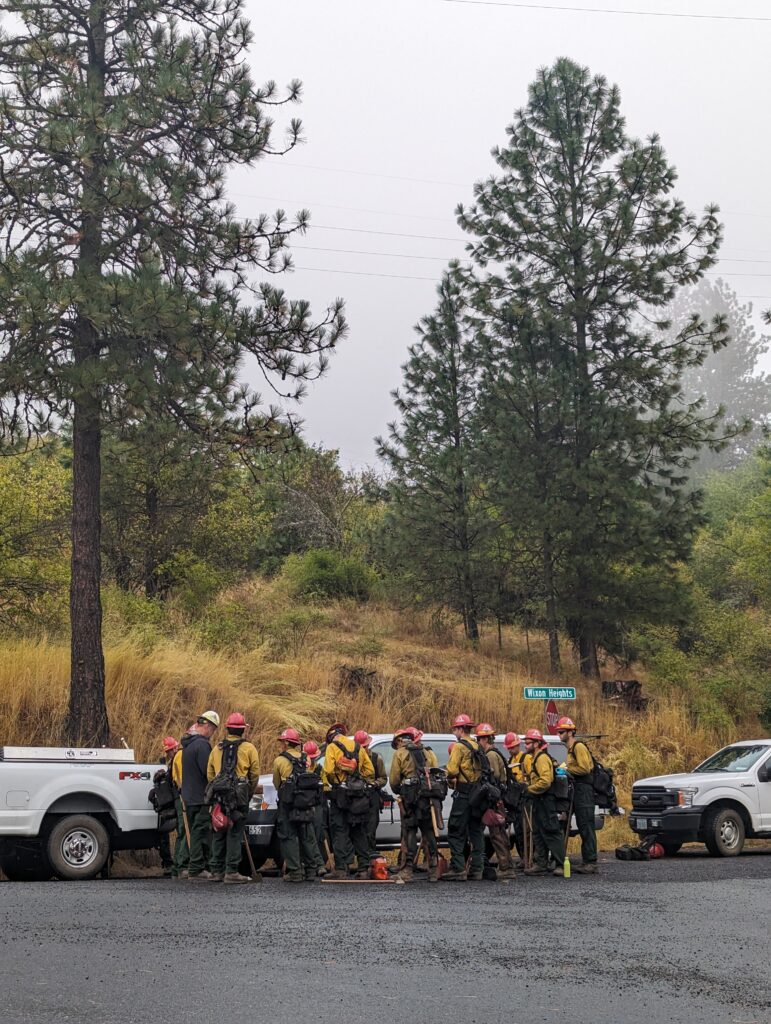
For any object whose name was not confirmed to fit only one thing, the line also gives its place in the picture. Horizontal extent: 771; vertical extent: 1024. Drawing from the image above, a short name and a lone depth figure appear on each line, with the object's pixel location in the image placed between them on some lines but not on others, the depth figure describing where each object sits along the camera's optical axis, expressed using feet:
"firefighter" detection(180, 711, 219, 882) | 44.04
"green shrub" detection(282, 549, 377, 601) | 106.93
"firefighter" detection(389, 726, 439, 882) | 45.32
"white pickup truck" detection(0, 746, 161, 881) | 42.55
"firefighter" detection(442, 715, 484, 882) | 46.01
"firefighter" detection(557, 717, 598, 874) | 47.91
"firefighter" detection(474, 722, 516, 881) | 46.14
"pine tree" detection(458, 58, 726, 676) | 90.43
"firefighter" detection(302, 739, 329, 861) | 45.24
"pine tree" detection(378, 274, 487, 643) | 97.40
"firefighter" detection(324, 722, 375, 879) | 44.65
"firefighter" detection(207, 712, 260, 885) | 42.93
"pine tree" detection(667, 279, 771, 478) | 326.44
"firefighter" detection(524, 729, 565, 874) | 46.83
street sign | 62.90
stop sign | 65.31
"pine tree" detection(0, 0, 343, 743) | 52.06
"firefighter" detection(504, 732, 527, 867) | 48.29
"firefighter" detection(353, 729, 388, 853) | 45.11
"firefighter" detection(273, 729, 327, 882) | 43.93
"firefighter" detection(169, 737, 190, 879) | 44.96
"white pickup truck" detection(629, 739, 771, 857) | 56.49
